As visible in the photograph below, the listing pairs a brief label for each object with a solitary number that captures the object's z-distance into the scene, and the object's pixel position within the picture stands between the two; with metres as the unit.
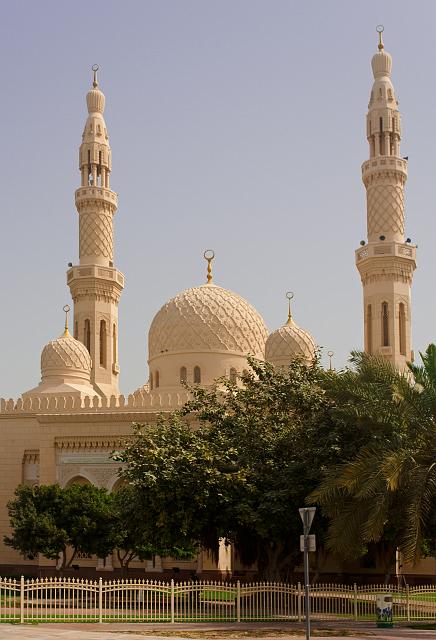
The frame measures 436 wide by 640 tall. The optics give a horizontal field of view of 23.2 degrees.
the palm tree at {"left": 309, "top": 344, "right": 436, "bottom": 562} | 19.44
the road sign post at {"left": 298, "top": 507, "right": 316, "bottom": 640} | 15.95
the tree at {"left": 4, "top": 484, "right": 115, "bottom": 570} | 31.55
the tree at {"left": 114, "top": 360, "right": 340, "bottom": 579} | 23.86
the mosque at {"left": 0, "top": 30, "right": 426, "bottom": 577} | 36.47
